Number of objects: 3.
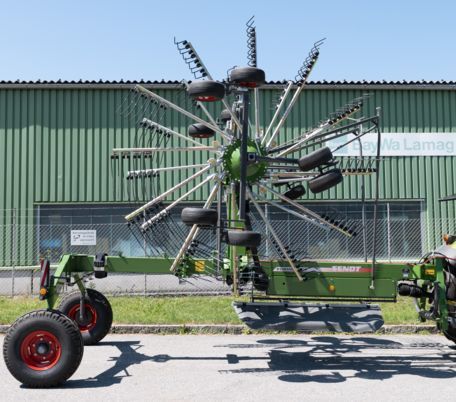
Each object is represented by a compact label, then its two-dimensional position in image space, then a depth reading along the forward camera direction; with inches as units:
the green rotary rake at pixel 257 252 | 299.6
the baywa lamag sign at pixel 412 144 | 760.3
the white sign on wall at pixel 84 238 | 654.5
